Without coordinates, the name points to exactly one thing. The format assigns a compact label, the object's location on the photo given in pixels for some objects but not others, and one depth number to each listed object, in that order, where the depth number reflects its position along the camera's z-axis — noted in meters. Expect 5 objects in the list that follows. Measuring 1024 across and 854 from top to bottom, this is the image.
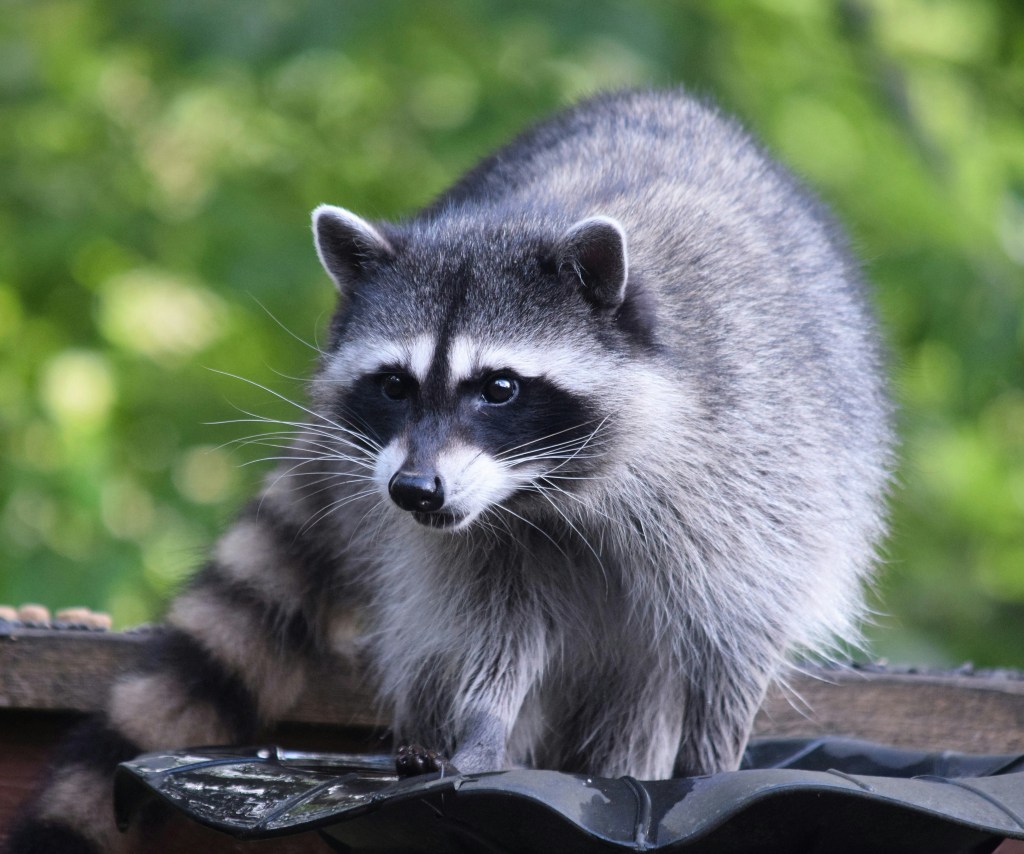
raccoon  4.99
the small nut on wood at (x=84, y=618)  6.74
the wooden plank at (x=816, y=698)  5.63
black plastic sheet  3.29
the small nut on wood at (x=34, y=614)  6.24
